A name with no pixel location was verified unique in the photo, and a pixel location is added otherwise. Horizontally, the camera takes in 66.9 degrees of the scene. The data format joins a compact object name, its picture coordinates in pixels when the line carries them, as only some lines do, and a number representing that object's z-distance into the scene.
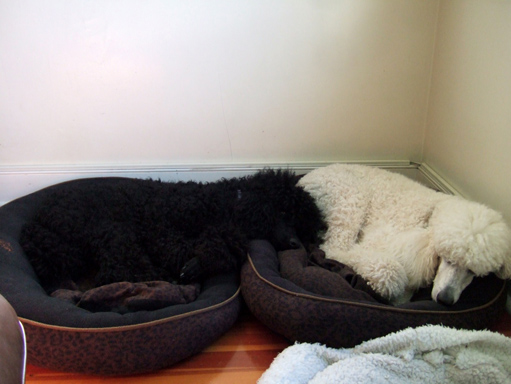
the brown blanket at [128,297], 1.32
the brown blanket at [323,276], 1.33
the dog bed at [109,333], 1.17
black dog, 1.52
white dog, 1.23
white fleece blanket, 1.12
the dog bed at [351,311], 1.22
